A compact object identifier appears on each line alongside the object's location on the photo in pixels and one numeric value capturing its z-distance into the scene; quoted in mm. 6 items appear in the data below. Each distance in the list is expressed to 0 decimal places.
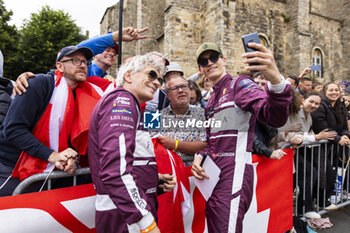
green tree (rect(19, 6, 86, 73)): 19031
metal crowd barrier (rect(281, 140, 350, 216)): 3426
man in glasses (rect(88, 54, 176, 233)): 1149
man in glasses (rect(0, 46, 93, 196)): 1661
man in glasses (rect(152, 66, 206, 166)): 2494
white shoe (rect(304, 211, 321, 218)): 3335
